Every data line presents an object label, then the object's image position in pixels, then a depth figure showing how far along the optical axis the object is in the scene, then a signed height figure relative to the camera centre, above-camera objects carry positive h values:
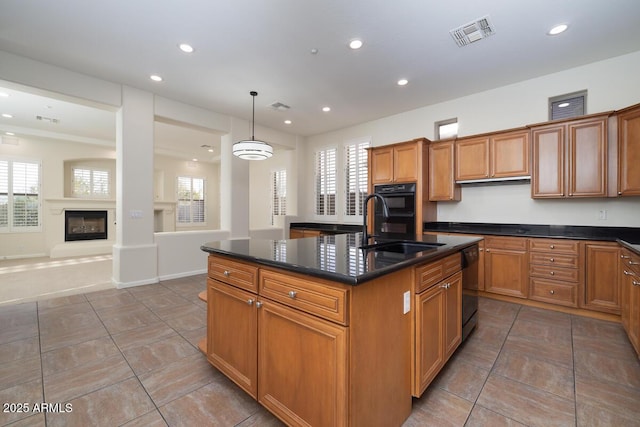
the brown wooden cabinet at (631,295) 2.06 -0.69
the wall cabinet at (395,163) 4.39 +0.87
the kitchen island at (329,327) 1.15 -0.60
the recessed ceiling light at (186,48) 3.01 +1.90
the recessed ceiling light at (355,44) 2.90 +1.88
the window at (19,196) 6.28 +0.41
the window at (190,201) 9.55 +0.43
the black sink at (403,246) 2.10 -0.28
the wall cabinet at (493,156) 3.58 +0.82
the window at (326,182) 6.30 +0.75
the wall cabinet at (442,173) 4.19 +0.64
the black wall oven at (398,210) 4.39 +0.05
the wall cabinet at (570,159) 3.07 +0.67
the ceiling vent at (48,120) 5.57 +2.00
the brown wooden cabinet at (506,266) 3.37 -0.70
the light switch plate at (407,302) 1.47 -0.50
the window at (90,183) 7.54 +0.87
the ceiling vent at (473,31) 2.62 +1.88
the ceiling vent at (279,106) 4.69 +1.93
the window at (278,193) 8.25 +0.63
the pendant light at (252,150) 3.70 +0.90
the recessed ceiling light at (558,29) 2.65 +1.87
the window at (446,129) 4.52 +1.47
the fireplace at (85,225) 7.22 -0.37
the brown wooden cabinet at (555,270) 3.07 -0.69
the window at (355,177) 5.70 +0.79
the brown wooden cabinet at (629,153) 2.82 +0.66
